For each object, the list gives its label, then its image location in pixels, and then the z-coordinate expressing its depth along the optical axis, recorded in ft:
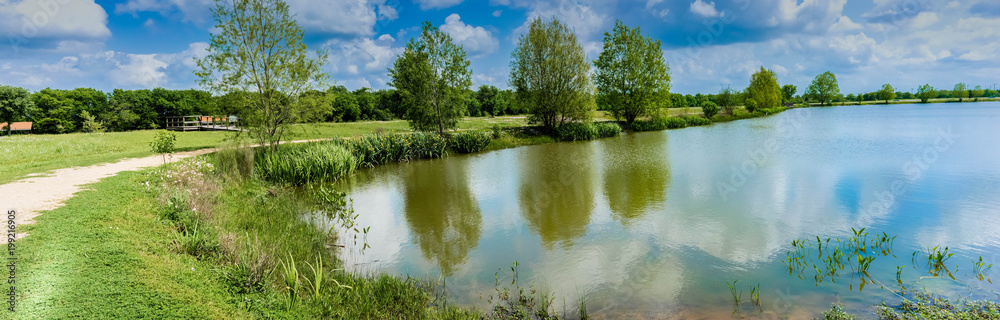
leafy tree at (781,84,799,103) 329.31
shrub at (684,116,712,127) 133.78
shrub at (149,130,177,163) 36.24
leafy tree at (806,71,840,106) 295.48
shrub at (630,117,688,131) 117.19
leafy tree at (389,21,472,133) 76.18
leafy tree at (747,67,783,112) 206.49
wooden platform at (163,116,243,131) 115.75
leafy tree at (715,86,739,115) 172.83
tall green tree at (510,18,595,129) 93.20
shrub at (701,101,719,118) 154.10
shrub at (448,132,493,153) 74.64
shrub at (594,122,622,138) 99.96
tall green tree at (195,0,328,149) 49.60
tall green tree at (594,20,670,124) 112.06
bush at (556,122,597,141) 94.07
